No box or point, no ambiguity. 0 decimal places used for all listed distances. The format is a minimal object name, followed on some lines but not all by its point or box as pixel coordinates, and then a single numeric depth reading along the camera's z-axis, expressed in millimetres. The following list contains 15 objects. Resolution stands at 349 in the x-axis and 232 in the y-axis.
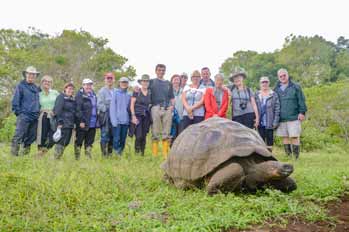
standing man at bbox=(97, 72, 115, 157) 7277
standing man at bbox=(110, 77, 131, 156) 7164
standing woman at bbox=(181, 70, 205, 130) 6938
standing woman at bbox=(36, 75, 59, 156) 6805
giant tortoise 4137
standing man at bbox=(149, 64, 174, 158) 7312
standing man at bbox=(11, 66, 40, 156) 6664
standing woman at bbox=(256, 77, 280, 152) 7453
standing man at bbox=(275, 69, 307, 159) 7352
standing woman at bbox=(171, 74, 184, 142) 7590
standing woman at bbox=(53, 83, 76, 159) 6715
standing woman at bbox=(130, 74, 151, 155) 7234
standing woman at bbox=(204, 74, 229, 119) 6703
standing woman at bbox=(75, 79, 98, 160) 6918
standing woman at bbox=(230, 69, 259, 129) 6941
